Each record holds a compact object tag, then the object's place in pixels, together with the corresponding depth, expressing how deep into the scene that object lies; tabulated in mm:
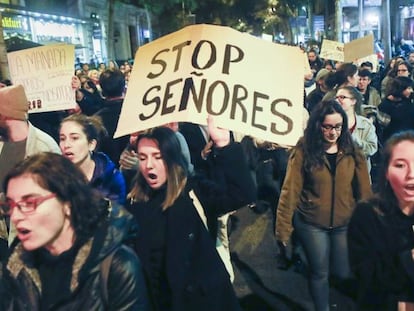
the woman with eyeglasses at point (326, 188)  3799
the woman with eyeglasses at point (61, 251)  2016
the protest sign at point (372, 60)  10514
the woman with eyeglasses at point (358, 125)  4957
